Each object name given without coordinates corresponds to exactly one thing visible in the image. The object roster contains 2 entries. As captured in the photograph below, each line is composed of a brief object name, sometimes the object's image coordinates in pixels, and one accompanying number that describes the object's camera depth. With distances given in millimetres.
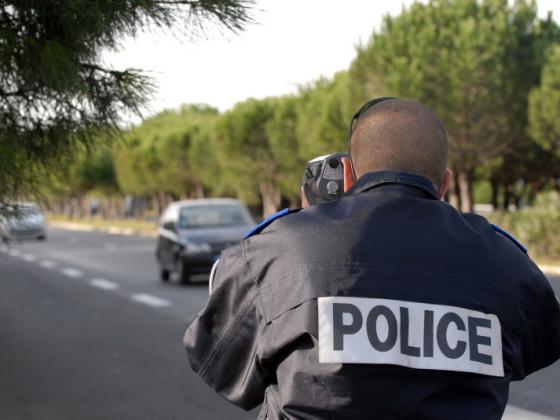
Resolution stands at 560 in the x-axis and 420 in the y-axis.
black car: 16188
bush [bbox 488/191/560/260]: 19984
